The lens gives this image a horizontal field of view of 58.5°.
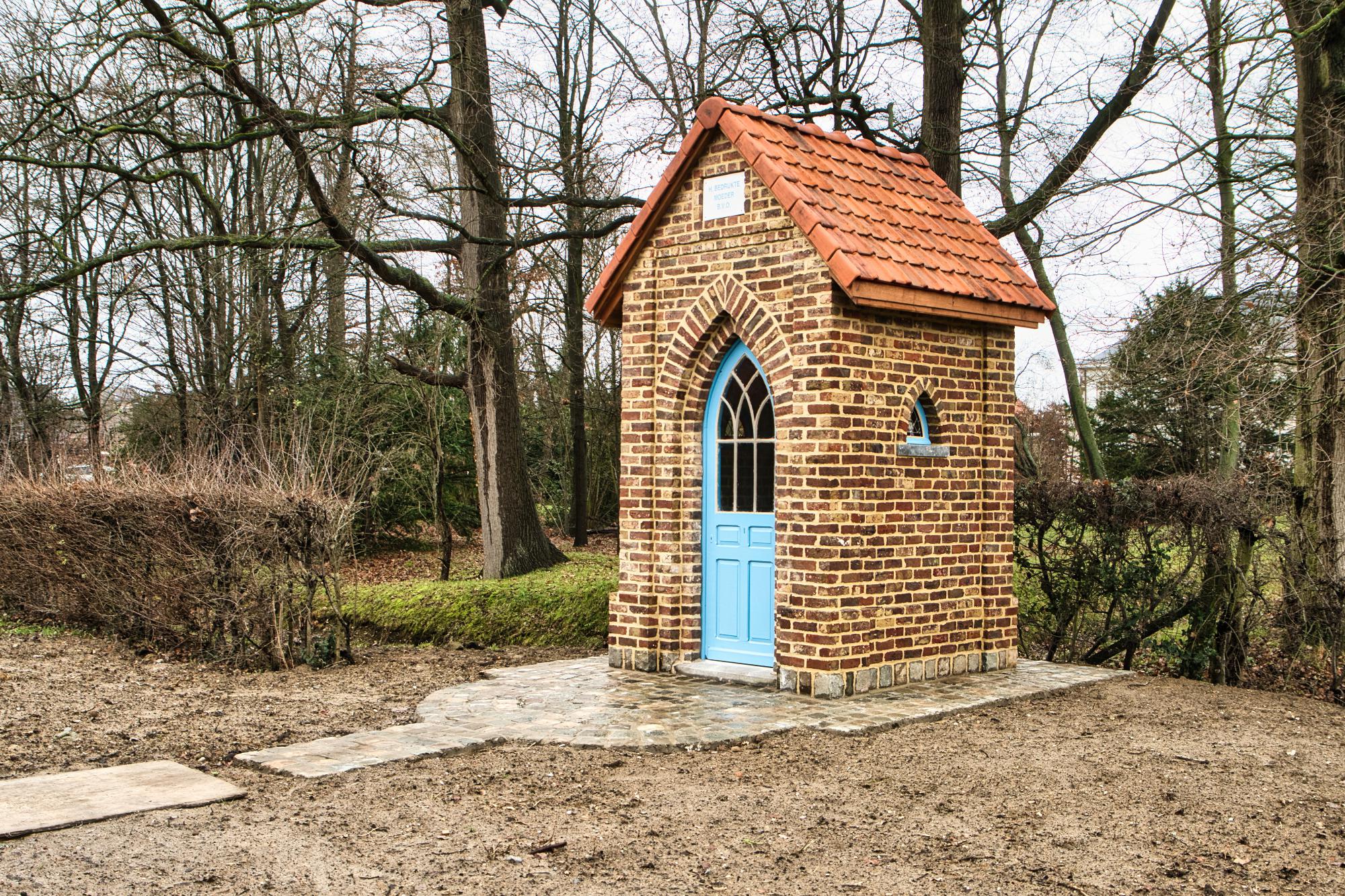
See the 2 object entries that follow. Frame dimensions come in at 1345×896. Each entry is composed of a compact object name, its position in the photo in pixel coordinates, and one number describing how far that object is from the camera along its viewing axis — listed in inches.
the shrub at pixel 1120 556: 422.6
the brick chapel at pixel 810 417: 363.9
